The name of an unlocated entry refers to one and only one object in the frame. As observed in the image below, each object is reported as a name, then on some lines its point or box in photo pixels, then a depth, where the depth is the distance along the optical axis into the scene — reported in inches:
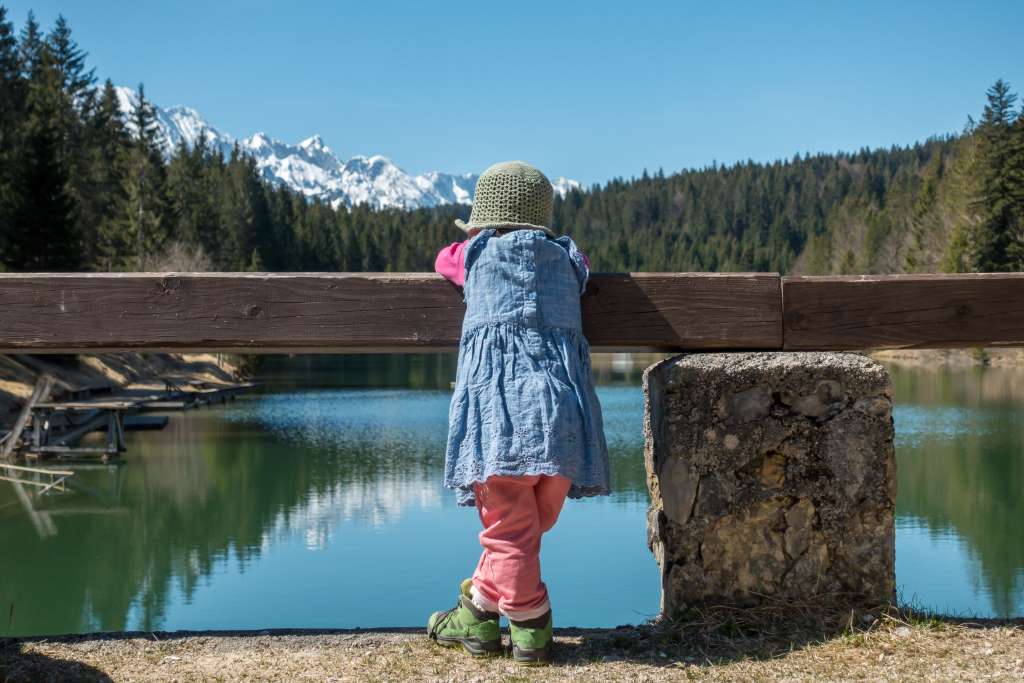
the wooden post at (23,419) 879.1
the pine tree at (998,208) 1817.2
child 121.1
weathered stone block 136.8
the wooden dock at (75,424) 900.0
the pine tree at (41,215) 1314.0
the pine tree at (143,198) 2007.9
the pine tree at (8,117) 1321.4
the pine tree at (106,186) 1962.4
